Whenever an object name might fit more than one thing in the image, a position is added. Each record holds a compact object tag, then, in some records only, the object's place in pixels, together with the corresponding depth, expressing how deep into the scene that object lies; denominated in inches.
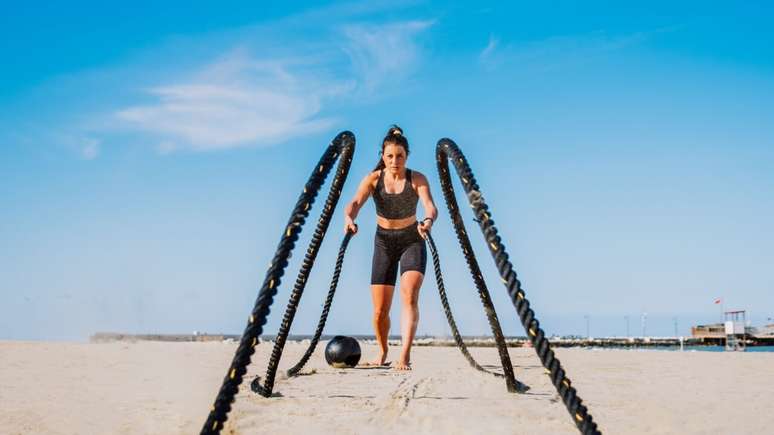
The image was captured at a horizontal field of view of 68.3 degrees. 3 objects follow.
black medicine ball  338.3
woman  289.9
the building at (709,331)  3053.6
